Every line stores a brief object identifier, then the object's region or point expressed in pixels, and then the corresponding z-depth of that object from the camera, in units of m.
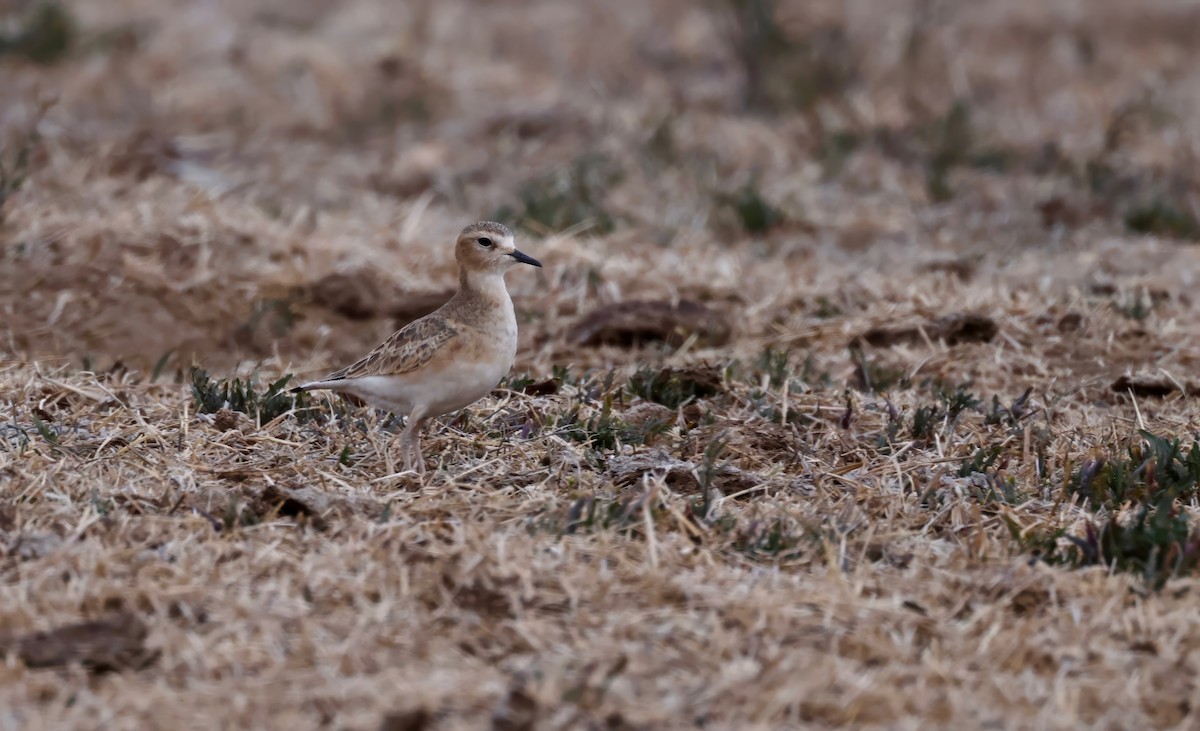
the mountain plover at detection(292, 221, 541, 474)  10.30
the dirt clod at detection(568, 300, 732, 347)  14.80
